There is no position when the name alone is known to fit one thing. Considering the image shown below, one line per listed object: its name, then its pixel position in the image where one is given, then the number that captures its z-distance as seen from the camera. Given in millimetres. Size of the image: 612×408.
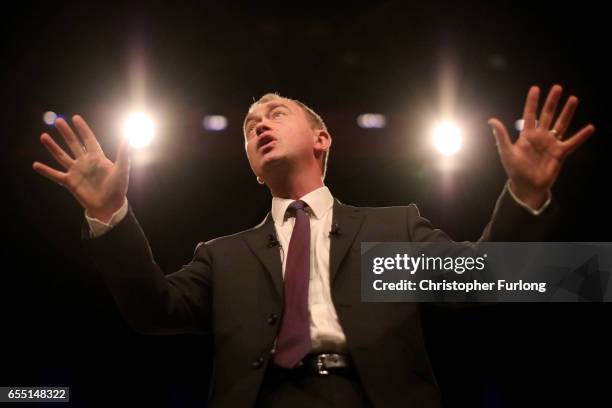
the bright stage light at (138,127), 3258
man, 1543
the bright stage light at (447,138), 3336
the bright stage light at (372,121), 3381
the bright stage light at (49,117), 3141
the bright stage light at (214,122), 3332
